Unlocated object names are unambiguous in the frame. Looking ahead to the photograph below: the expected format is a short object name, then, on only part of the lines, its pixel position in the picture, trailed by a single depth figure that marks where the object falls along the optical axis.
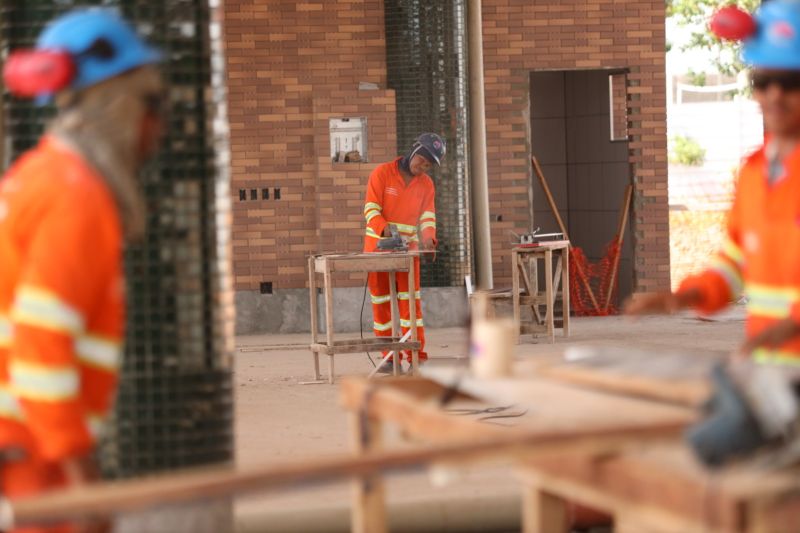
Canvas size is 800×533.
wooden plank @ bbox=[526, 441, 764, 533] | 5.94
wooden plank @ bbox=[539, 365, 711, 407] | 7.33
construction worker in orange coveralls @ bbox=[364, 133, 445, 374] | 23.45
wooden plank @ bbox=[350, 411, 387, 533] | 8.41
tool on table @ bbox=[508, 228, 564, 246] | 28.23
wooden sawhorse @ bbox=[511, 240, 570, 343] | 27.69
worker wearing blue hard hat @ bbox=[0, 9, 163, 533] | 6.04
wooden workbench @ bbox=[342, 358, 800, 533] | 5.97
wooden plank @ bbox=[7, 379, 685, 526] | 5.68
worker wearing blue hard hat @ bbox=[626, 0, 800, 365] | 7.56
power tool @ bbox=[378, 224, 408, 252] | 22.42
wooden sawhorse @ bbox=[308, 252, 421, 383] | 21.47
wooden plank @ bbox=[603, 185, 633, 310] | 33.87
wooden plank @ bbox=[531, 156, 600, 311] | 34.19
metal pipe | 30.22
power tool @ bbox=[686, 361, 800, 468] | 6.04
